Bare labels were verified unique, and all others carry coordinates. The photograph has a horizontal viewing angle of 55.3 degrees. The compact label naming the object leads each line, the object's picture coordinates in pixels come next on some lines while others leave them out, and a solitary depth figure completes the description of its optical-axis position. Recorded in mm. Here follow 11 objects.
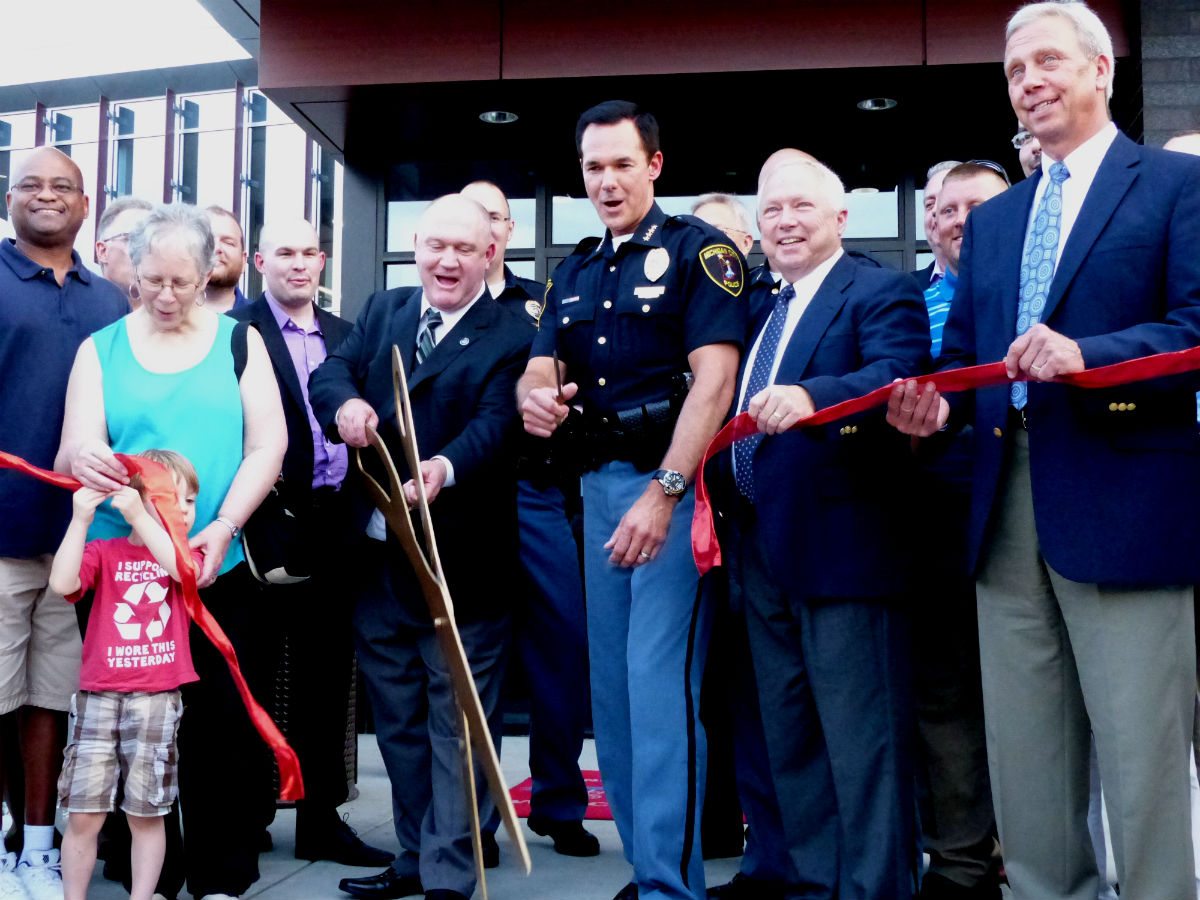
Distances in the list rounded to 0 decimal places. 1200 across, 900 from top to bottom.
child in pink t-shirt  2480
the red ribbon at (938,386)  1875
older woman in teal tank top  2697
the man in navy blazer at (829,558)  2326
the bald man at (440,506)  2824
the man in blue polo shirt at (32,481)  2869
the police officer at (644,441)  2465
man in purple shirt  3152
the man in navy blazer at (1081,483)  1936
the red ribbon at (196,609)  2441
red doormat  3795
